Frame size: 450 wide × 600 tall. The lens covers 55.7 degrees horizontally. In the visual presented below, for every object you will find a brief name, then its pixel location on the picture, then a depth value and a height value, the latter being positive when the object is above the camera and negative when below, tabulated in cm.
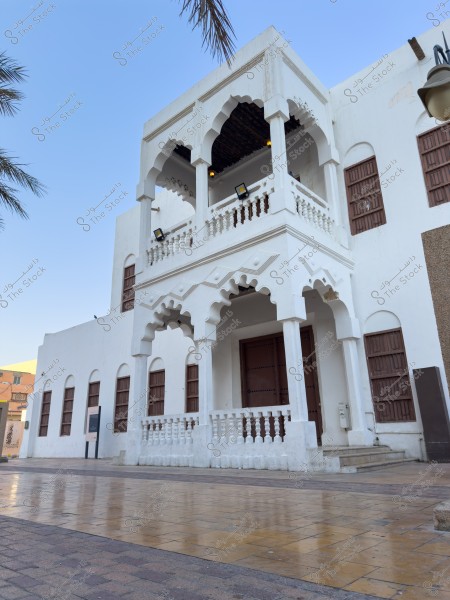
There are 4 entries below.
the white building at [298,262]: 805 +368
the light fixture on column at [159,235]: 1045 +496
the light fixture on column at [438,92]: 305 +241
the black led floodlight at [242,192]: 865 +490
